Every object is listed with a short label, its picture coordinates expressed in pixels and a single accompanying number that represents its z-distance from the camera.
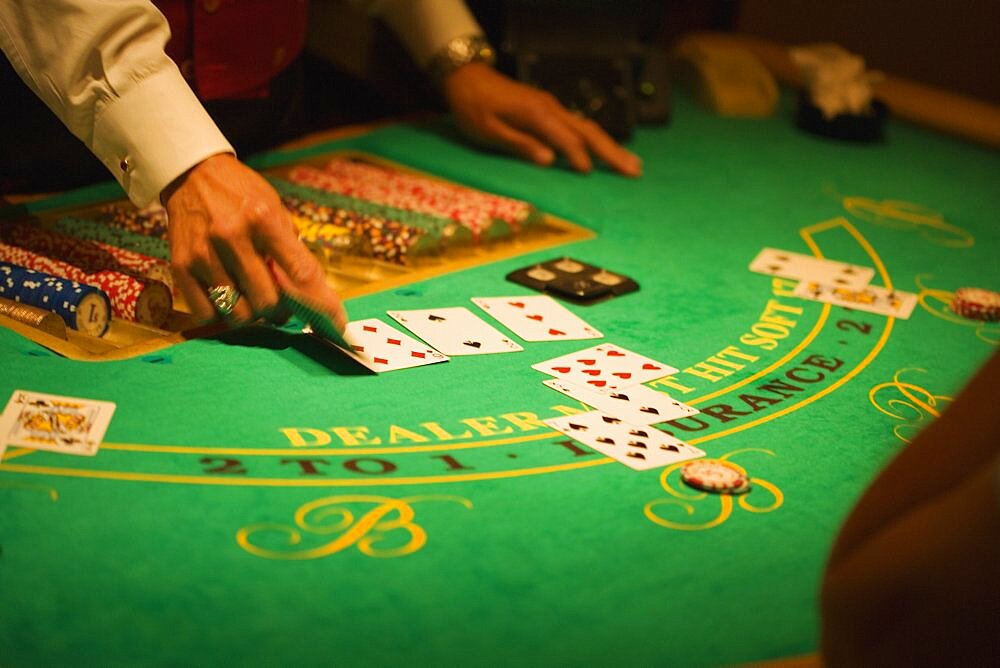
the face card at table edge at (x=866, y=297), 2.37
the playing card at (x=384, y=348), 1.88
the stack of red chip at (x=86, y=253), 2.12
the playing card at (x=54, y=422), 1.53
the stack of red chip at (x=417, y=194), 2.59
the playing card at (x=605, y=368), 1.90
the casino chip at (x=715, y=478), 1.59
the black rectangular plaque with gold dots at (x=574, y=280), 2.27
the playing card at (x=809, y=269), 2.51
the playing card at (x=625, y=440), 1.66
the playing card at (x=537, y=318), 2.08
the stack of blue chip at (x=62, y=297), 1.91
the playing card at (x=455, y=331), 1.99
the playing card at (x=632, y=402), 1.79
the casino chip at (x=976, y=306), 2.38
